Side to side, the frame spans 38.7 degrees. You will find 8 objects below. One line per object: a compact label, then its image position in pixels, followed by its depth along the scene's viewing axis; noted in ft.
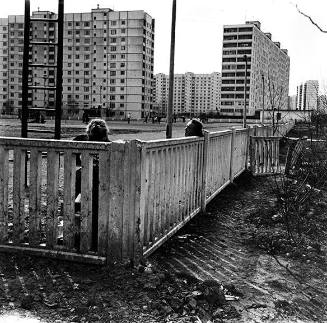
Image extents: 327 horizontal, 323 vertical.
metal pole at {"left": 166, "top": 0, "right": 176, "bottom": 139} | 46.49
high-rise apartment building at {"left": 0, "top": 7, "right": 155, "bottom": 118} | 412.98
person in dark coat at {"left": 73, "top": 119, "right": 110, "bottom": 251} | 14.39
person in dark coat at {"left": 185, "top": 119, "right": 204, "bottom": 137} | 25.87
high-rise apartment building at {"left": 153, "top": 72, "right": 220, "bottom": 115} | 591.62
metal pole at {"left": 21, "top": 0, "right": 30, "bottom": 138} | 23.13
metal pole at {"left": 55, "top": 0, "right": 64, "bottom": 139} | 22.70
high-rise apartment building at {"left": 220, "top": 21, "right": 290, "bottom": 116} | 485.56
